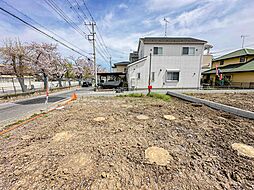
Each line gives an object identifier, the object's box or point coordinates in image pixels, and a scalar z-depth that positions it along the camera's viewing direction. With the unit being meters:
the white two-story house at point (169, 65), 12.49
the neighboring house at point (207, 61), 21.84
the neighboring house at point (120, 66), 21.83
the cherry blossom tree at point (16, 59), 10.59
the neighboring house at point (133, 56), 22.16
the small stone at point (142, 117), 4.33
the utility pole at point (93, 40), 13.11
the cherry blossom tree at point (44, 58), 13.90
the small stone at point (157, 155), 2.08
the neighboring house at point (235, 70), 13.10
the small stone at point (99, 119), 4.26
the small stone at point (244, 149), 2.26
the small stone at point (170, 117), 4.30
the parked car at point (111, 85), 13.57
